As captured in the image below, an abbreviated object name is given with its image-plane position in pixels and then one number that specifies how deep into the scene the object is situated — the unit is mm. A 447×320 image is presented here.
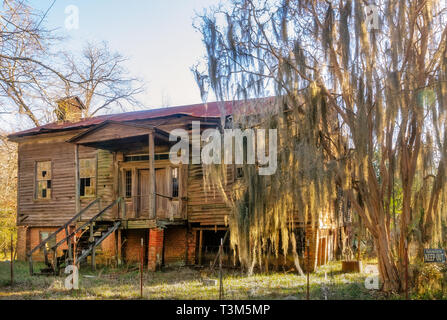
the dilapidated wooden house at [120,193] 15336
